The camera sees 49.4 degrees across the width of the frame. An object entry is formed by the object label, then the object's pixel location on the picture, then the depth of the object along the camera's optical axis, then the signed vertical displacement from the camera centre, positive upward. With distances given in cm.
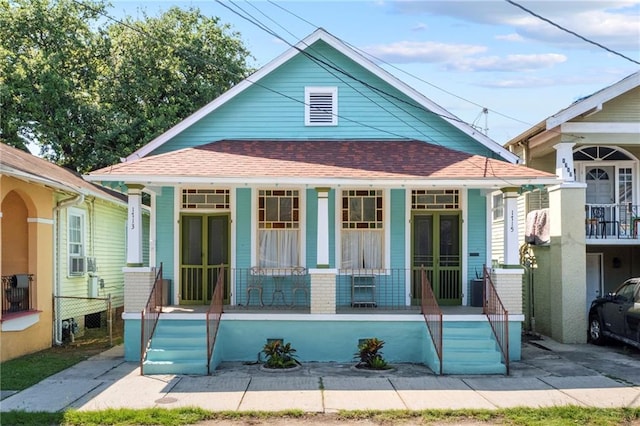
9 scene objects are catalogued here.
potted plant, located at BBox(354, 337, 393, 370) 1259 -221
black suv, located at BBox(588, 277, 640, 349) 1402 -174
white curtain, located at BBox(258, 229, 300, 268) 1555 -28
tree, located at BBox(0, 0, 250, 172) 2548 +604
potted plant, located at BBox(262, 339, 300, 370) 1260 -222
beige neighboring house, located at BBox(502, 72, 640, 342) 1590 +64
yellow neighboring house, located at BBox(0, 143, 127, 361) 1349 -31
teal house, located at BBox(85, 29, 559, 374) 1358 +37
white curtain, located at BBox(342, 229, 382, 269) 1562 -31
